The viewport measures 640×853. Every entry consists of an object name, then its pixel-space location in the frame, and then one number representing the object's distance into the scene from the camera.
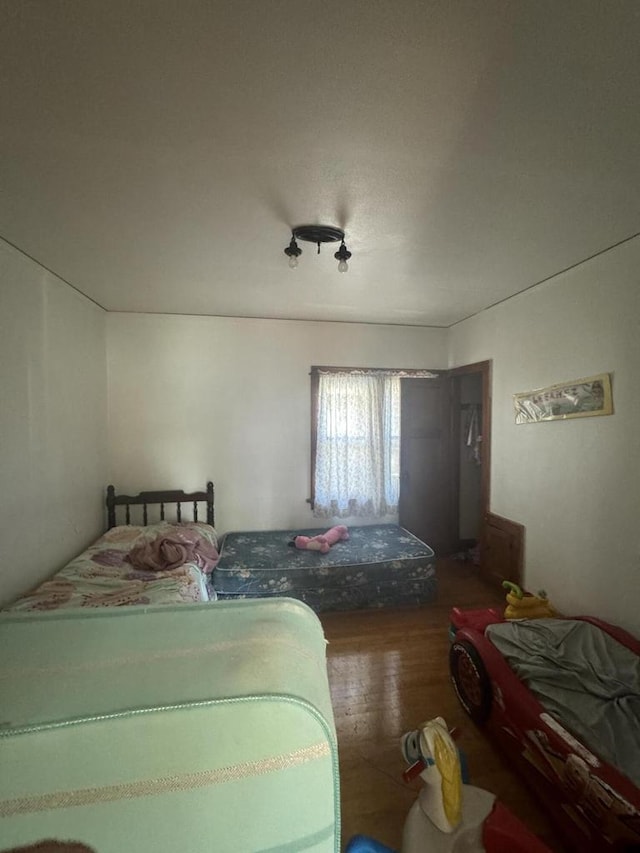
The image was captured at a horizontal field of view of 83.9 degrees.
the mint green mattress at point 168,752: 0.39
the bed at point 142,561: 1.93
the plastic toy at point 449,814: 1.07
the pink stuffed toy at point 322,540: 3.08
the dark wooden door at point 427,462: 3.79
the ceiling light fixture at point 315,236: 1.78
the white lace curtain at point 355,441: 3.61
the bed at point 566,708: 1.16
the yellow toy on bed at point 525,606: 2.12
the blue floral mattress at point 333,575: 2.72
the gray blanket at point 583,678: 1.31
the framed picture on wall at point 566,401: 2.07
